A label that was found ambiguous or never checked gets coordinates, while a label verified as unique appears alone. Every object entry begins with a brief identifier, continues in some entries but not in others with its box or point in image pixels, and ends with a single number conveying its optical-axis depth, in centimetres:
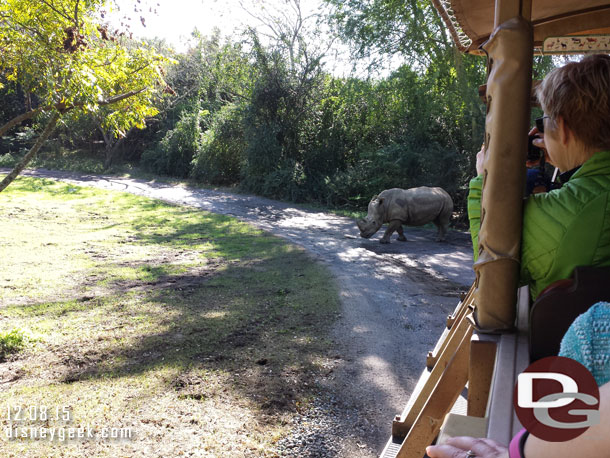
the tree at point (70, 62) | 489
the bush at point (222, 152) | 2317
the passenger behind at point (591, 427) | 84
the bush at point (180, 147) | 2591
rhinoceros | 1157
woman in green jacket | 161
